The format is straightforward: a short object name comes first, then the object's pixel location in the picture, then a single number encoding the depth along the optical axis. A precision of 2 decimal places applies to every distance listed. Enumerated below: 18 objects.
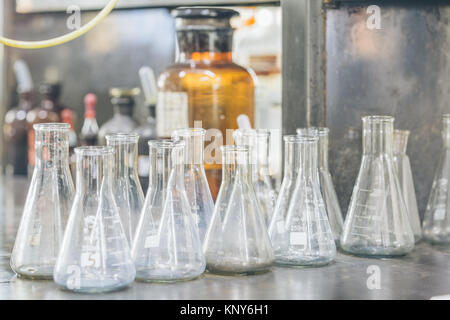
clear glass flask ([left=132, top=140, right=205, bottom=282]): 1.19
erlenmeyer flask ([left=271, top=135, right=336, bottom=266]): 1.32
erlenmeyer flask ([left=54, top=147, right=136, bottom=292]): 1.13
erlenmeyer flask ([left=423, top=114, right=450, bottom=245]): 1.55
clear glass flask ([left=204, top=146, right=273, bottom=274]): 1.24
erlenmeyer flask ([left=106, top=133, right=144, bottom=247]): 1.31
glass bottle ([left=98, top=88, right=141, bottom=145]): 2.79
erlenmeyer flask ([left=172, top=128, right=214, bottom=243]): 1.35
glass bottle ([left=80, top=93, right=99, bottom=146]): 3.01
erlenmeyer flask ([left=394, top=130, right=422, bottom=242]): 1.58
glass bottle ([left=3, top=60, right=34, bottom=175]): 3.20
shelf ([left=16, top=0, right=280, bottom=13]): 2.16
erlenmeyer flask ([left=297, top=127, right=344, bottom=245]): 1.48
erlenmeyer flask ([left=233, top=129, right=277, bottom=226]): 1.37
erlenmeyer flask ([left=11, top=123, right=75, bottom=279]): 1.24
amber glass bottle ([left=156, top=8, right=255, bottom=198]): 1.77
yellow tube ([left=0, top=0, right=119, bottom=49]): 1.44
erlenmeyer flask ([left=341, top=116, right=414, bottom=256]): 1.41
